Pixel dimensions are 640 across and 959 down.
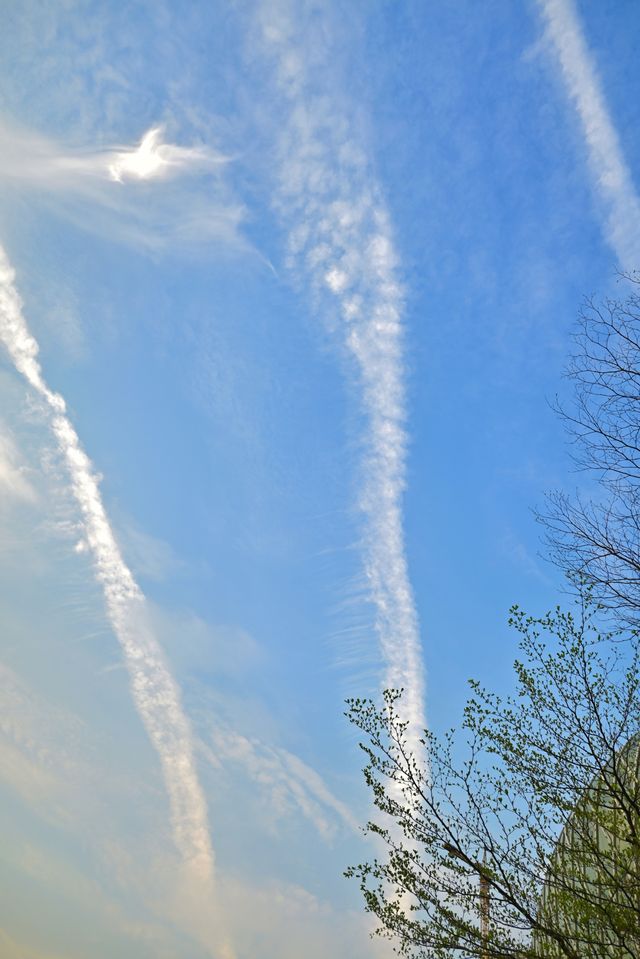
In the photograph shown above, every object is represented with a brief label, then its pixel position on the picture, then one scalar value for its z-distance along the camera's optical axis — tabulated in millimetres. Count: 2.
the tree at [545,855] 10594
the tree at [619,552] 9852
